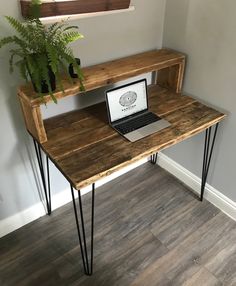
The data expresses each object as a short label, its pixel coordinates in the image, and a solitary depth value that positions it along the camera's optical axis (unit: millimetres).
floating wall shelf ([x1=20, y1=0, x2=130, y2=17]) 1279
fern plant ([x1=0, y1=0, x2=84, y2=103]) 1137
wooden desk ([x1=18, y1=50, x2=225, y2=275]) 1284
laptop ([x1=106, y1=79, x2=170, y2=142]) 1486
